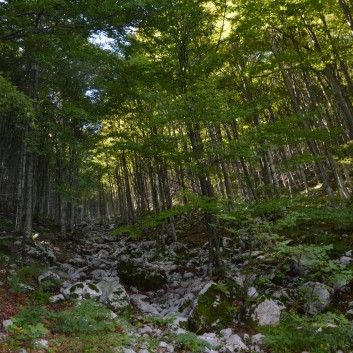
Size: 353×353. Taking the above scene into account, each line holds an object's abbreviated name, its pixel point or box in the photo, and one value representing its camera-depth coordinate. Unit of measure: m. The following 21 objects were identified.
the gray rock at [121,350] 5.41
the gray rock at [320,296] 7.41
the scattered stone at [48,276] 9.41
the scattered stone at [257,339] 6.53
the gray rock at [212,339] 6.49
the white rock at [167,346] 6.12
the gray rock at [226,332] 6.94
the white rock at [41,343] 5.11
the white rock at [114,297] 8.36
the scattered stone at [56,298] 7.97
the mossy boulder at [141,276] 11.07
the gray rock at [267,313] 7.34
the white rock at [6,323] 5.53
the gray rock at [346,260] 9.25
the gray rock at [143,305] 8.68
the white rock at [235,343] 6.26
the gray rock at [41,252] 12.33
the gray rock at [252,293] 8.08
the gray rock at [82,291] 8.45
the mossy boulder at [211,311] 7.39
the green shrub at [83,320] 6.21
